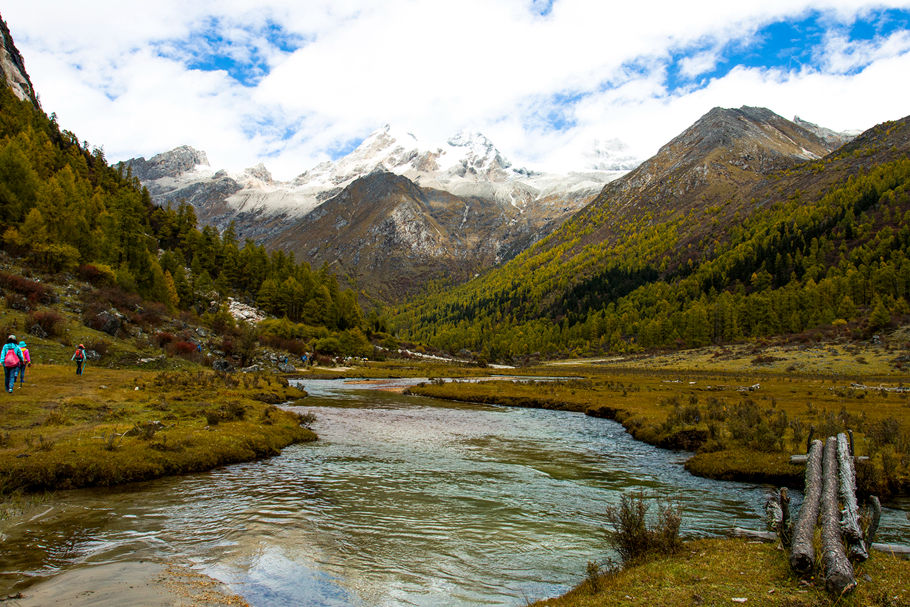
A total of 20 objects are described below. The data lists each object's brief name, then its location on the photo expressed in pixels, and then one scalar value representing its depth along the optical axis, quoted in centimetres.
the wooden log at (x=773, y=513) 1201
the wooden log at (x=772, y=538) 1119
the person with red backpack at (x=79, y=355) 3268
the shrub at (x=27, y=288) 4794
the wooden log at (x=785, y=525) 1114
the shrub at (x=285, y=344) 9744
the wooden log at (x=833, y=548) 832
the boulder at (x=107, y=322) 5025
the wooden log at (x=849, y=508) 998
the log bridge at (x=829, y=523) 873
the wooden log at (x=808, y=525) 941
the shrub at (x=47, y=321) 4253
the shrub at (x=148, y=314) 5938
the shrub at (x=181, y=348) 5481
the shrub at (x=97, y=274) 6588
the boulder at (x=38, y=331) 4181
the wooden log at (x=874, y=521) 1005
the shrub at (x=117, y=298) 5761
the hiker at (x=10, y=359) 2519
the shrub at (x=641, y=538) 1174
